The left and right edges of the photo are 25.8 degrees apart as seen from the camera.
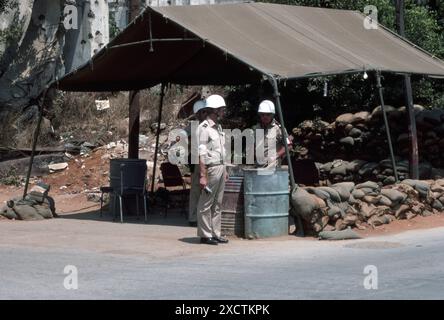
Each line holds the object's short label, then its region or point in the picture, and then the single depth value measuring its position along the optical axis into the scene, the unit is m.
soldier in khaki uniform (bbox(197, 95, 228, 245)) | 13.20
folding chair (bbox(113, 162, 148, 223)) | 17.19
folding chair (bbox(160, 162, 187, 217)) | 17.62
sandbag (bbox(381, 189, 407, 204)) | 15.64
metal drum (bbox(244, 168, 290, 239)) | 13.99
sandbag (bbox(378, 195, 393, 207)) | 15.48
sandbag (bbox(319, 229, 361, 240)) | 13.88
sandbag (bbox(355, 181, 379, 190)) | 15.62
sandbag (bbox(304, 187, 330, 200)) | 14.37
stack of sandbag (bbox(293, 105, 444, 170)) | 21.33
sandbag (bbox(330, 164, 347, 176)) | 22.05
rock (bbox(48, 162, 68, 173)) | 24.17
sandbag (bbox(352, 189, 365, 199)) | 15.15
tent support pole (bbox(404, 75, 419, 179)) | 18.83
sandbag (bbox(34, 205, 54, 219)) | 17.06
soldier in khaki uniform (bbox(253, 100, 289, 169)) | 14.82
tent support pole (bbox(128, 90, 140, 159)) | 18.78
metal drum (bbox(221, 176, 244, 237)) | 14.24
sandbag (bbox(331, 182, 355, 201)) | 14.85
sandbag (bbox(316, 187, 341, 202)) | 14.62
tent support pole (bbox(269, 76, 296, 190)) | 13.69
